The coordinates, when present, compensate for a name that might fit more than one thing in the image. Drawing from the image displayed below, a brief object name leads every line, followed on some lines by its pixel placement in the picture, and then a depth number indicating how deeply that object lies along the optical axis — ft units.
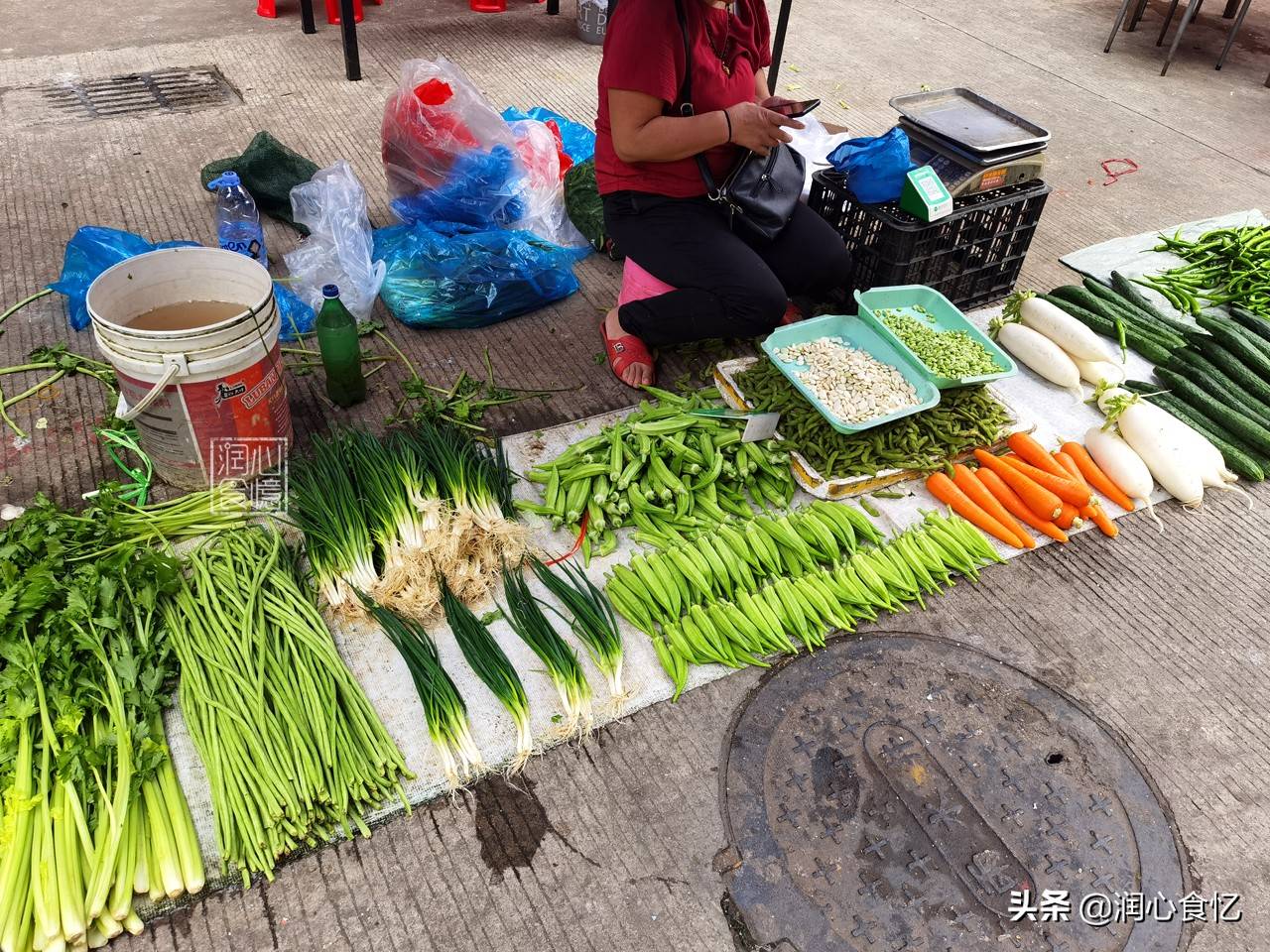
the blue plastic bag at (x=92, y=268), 10.85
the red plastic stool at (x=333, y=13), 19.92
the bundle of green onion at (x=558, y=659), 7.33
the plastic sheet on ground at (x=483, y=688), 6.84
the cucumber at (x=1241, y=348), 11.23
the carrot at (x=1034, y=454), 9.84
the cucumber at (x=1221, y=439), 10.46
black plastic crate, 11.24
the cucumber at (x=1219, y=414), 10.54
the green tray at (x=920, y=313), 10.04
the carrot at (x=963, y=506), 9.37
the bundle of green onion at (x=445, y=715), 6.89
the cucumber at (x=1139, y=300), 12.42
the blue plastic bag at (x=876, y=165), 10.85
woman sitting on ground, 9.12
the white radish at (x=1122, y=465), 9.92
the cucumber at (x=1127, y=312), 12.16
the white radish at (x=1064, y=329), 11.33
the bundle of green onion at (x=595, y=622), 7.59
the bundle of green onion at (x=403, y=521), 7.79
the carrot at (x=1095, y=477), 10.05
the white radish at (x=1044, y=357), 11.29
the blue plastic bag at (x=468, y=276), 11.53
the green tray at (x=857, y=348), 9.22
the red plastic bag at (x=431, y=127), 12.73
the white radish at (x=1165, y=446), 10.04
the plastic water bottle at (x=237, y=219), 11.75
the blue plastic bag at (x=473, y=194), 12.78
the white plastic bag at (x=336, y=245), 11.53
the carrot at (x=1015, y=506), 9.49
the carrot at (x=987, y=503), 9.40
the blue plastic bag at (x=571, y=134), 14.93
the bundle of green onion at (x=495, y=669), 7.11
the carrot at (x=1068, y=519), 9.50
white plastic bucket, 7.63
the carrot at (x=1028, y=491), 9.37
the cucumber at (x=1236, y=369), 11.04
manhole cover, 6.36
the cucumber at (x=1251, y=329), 11.64
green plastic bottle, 9.40
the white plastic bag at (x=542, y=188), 13.26
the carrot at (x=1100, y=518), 9.64
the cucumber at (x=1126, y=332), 11.96
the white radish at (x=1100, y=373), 11.32
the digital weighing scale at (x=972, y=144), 11.19
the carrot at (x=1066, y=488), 9.50
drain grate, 15.86
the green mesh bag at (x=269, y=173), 13.15
